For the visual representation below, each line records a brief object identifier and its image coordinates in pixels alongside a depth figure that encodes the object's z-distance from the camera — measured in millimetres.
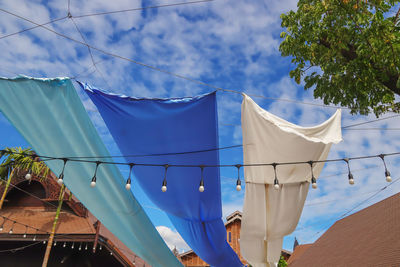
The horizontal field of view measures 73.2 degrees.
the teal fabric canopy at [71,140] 3205
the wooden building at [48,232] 9461
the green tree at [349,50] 3891
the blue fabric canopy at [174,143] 3590
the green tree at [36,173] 9203
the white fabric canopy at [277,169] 3406
